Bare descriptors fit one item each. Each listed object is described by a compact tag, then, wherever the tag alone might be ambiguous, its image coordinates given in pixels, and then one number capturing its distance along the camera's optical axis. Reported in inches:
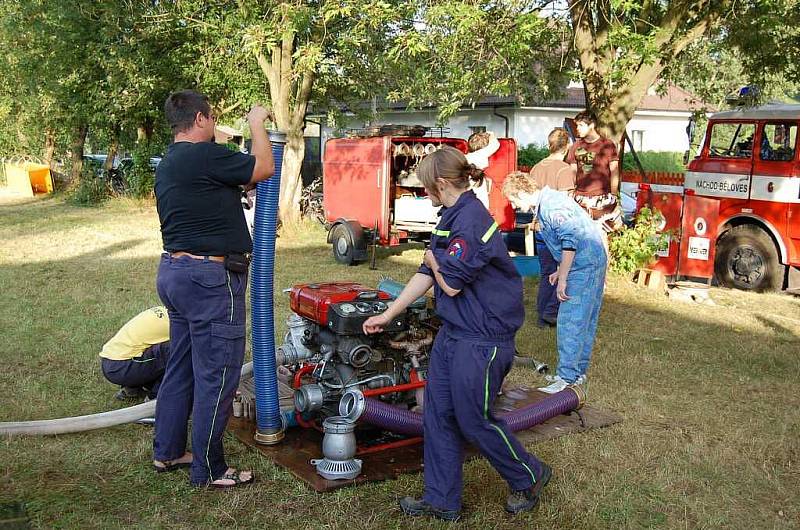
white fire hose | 180.1
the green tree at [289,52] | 462.0
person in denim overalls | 211.5
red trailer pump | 446.0
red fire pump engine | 178.1
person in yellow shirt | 201.9
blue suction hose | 165.8
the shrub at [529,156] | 982.4
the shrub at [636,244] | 375.2
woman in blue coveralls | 136.6
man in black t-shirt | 146.6
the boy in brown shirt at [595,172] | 331.3
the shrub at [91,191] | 827.4
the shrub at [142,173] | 796.0
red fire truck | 388.2
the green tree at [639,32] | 347.6
